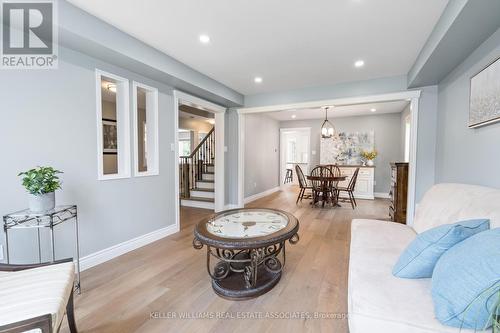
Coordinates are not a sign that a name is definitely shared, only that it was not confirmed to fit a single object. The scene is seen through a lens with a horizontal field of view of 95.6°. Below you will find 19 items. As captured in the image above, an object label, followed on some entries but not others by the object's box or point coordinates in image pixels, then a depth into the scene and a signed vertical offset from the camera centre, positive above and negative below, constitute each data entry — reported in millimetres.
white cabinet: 6305 -677
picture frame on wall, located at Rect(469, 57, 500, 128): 1839 +545
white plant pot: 1768 -376
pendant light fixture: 5781 +630
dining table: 5004 -680
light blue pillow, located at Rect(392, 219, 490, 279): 1196 -485
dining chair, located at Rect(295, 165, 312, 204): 5488 -601
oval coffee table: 1819 -702
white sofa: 986 -692
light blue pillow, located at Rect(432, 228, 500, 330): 846 -505
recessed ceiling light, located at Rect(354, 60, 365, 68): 3072 +1295
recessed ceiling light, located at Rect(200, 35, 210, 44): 2443 +1289
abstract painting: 6695 +296
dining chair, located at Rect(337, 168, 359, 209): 5199 -725
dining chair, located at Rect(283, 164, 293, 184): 9602 -819
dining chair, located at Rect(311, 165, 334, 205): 5233 -685
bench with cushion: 933 -703
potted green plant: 1729 -256
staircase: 5371 -547
